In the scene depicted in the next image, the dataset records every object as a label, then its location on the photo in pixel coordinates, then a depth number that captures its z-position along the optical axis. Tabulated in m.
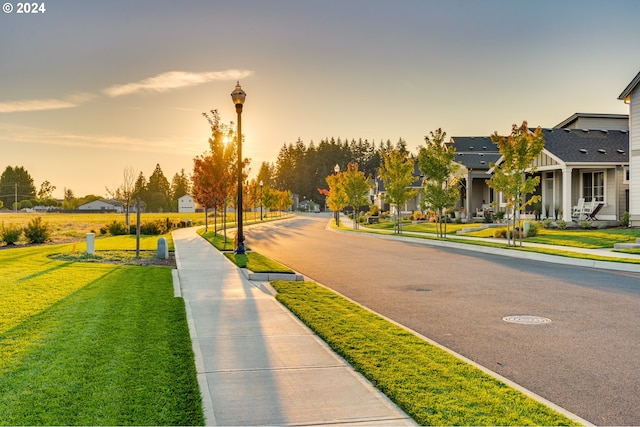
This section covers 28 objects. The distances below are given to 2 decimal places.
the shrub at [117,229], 35.97
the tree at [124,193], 36.91
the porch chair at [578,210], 30.29
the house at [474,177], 42.75
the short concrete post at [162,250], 19.77
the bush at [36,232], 27.47
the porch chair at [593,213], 30.09
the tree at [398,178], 34.81
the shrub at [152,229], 37.16
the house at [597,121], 38.41
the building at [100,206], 151.20
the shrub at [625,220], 27.82
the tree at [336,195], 52.28
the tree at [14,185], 150.79
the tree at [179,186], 169.00
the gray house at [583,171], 30.20
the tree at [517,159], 23.23
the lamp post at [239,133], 18.78
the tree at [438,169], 29.94
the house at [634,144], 24.84
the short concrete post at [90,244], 19.52
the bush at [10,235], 25.92
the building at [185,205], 148.62
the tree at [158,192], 149.75
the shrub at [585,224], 29.03
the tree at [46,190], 171.62
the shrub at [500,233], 29.33
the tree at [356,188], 46.06
